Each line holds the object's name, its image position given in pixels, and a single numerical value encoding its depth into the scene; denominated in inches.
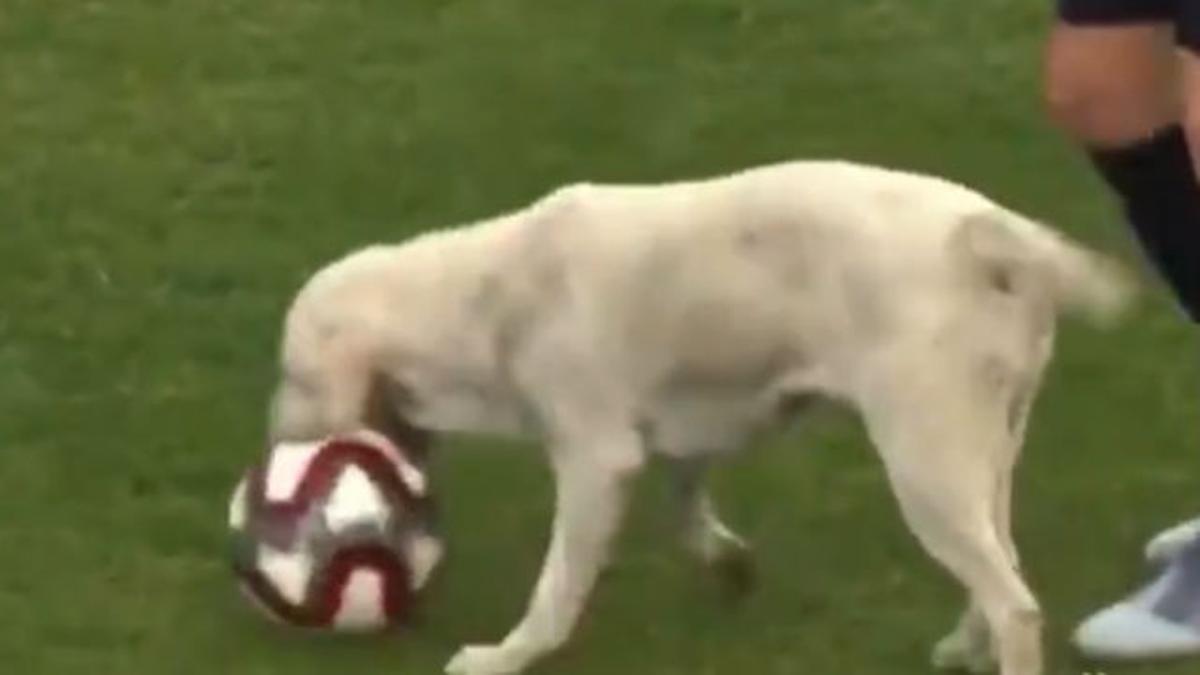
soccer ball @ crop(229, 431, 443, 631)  334.3
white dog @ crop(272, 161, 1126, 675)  308.7
